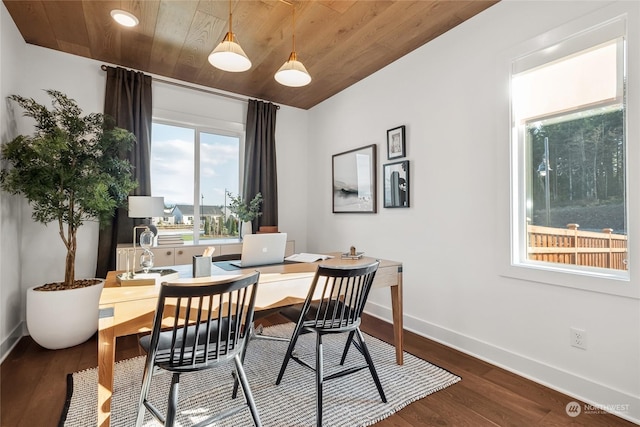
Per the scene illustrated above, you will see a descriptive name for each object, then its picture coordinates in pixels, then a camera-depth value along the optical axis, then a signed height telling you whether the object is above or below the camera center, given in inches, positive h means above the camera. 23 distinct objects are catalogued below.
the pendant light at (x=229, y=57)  74.5 +39.7
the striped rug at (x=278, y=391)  67.5 -42.9
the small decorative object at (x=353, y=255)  96.2 -11.3
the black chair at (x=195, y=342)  48.8 -23.2
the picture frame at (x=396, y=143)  121.7 +30.3
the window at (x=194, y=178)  145.9 +20.3
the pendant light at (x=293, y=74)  83.3 +39.6
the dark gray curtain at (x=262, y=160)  159.0 +30.8
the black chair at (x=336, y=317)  64.6 -22.9
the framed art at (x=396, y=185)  120.5 +13.8
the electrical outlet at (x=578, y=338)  74.8 -29.1
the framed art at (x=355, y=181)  137.1 +18.1
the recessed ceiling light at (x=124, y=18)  93.0 +61.8
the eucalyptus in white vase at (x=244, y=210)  149.2 +4.4
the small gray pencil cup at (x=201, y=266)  68.4 -10.4
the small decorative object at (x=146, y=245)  68.6 -5.8
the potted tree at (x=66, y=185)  94.3 +11.1
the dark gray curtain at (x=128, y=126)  123.0 +38.7
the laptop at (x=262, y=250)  82.2 -8.3
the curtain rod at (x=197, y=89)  136.9 +62.2
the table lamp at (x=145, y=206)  109.1 +4.5
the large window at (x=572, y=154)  72.2 +16.8
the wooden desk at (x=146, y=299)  54.3 -16.5
